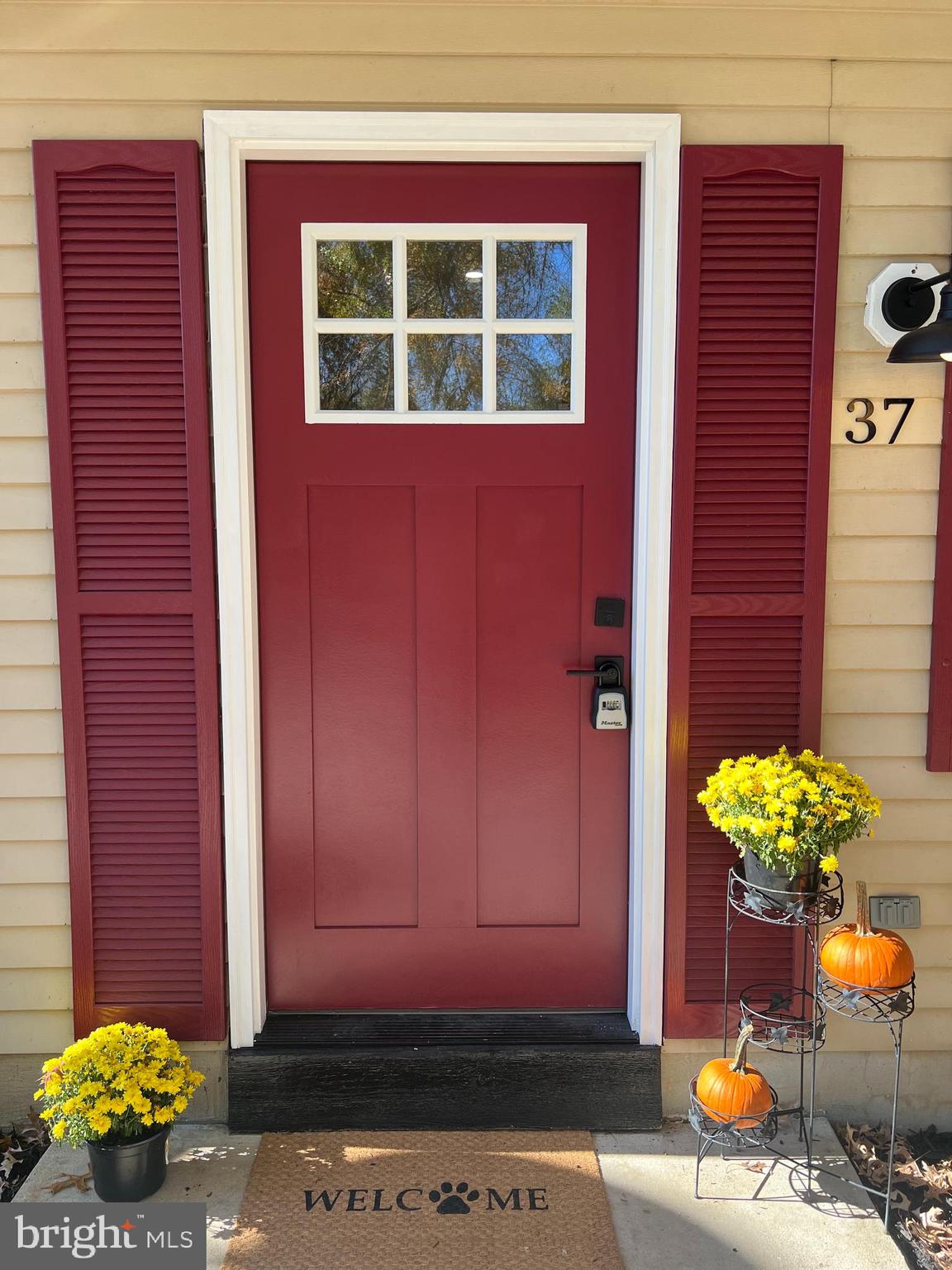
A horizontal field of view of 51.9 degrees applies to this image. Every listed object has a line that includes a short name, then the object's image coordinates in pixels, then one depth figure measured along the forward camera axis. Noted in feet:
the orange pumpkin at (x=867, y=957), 7.61
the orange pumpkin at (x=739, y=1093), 7.75
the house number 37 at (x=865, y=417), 8.38
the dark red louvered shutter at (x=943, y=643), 8.46
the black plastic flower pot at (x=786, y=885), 7.77
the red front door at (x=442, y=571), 8.50
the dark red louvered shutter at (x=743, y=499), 8.18
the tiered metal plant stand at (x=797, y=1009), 7.80
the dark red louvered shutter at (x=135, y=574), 8.12
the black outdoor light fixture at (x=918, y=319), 7.29
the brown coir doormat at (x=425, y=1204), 7.32
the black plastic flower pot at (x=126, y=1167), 7.72
